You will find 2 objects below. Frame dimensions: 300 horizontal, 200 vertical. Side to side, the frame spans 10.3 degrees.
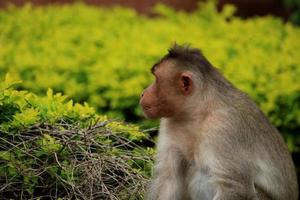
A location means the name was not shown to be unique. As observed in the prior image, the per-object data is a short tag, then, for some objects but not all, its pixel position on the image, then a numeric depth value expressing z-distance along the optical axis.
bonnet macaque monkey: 9.17
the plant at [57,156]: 9.18
